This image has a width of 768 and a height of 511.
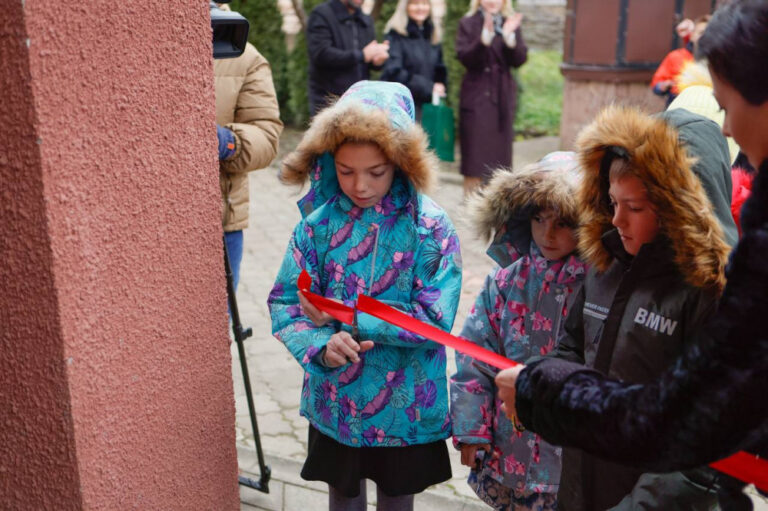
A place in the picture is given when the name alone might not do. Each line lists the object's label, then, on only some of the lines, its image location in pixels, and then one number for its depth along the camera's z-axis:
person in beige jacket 3.50
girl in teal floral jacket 2.50
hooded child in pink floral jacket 2.52
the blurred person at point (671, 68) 6.35
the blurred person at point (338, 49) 7.13
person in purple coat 7.30
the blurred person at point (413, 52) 7.41
